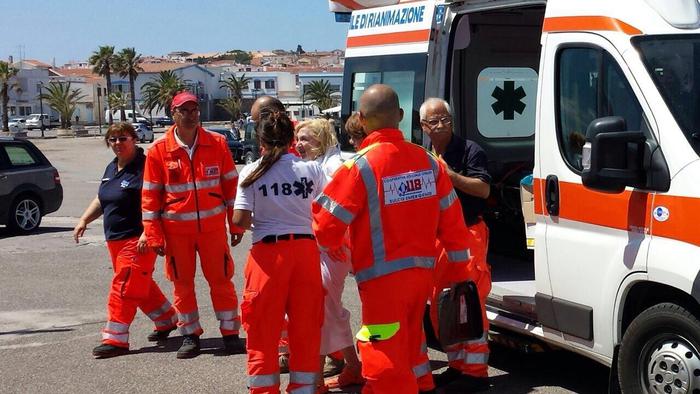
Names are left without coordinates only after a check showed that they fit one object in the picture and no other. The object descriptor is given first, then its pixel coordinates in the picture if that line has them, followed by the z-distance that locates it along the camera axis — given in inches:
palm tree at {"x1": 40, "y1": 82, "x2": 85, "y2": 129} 3927.2
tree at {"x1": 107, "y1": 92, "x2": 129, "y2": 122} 4003.4
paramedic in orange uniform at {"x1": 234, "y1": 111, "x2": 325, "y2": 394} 204.7
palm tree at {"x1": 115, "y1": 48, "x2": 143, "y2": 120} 3983.8
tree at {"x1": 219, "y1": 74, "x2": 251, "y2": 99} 4404.5
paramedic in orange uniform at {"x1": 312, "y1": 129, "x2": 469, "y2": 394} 174.4
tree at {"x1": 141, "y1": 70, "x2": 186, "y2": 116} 4120.1
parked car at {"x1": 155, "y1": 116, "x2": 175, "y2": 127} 3735.7
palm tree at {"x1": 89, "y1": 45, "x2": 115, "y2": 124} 3959.2
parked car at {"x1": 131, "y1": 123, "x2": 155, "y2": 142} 2362.2
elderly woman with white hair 230.1
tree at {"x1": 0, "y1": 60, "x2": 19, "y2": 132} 3450.5
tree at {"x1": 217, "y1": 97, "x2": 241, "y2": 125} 4175.7
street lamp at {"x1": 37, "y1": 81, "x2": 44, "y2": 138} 3047.7
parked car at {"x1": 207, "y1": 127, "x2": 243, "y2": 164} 1483.8
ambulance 175.6
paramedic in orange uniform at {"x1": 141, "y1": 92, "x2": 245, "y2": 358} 263.9
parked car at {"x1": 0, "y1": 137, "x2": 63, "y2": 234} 585.9
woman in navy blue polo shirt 276.1
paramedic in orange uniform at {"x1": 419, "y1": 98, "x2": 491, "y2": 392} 224.2
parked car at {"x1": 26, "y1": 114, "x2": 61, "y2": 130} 3595.0
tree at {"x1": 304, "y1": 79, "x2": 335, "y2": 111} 3929.6
